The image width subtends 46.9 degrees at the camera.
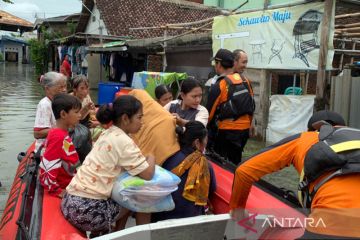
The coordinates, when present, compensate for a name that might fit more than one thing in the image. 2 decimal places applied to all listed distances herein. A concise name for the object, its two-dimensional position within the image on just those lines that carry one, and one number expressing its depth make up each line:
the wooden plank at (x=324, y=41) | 6.14
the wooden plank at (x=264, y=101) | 8.46
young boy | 3.00
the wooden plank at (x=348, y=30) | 7.79
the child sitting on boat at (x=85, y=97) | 4.38
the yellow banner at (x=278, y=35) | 6.47
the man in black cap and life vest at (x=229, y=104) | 3.97
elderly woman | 3.80
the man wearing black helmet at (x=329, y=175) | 1.66
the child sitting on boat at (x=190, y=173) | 2.79
